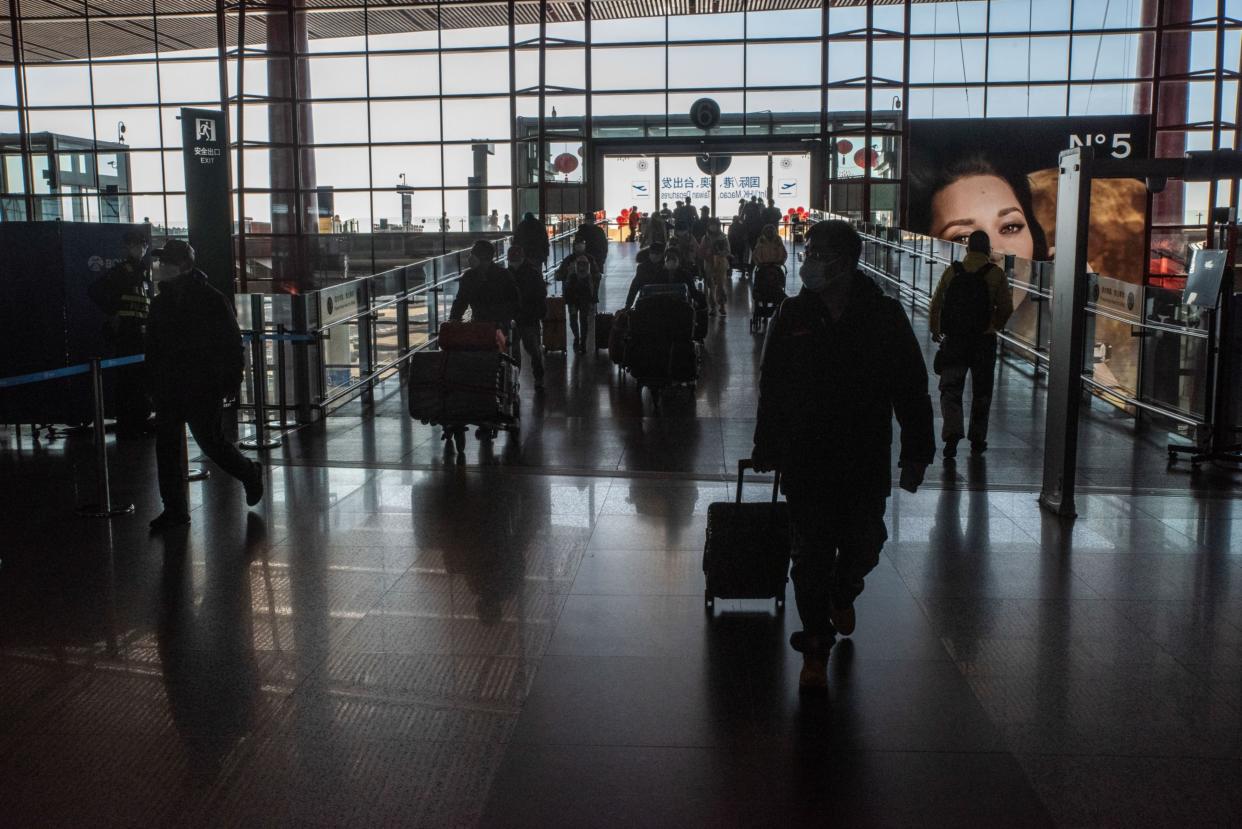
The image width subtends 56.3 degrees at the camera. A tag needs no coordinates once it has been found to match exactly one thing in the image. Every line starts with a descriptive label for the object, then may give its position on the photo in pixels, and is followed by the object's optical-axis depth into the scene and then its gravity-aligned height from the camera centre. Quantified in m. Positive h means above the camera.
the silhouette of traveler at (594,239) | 16.94 +0.08
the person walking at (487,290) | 10.41 -0.41
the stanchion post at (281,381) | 10.27 -1.26
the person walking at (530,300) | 11.77 -0.56
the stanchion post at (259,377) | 9.30 -1.08
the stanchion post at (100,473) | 6.99 -1.36
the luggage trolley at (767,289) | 16.19 -0.62
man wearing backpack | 8.68 -0.59
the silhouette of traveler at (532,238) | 15.73 +0.09
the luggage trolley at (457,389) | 8.84 -1.09
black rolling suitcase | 4.88 -1.27
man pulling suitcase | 4.05 -0.58
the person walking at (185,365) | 6.59 -0.68
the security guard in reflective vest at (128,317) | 9.84 -0.61
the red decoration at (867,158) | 25.42 +1.87
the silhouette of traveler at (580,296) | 14.69 -0.65
